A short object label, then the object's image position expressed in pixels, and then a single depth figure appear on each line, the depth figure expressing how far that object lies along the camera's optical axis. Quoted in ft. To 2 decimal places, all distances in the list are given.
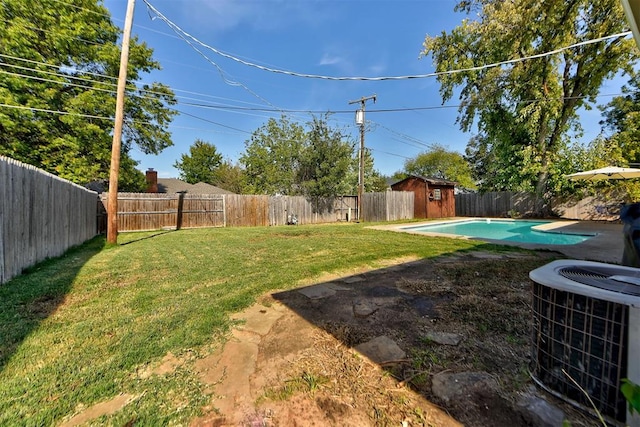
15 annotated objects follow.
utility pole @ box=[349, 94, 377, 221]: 45.44
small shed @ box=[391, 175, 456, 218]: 53.42
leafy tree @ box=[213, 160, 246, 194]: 92.47
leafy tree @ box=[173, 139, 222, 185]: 111.55
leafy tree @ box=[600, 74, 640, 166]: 40.68
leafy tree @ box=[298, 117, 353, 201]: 48.48
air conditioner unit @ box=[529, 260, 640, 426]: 3.66
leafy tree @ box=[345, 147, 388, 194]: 62.01
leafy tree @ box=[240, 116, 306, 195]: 61.05
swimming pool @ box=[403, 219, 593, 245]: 26.89
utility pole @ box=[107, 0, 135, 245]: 20.24
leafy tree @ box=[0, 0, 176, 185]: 32.19
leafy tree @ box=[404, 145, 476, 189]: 95.55
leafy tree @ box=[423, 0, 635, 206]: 35.99
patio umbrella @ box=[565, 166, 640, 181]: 28.76
